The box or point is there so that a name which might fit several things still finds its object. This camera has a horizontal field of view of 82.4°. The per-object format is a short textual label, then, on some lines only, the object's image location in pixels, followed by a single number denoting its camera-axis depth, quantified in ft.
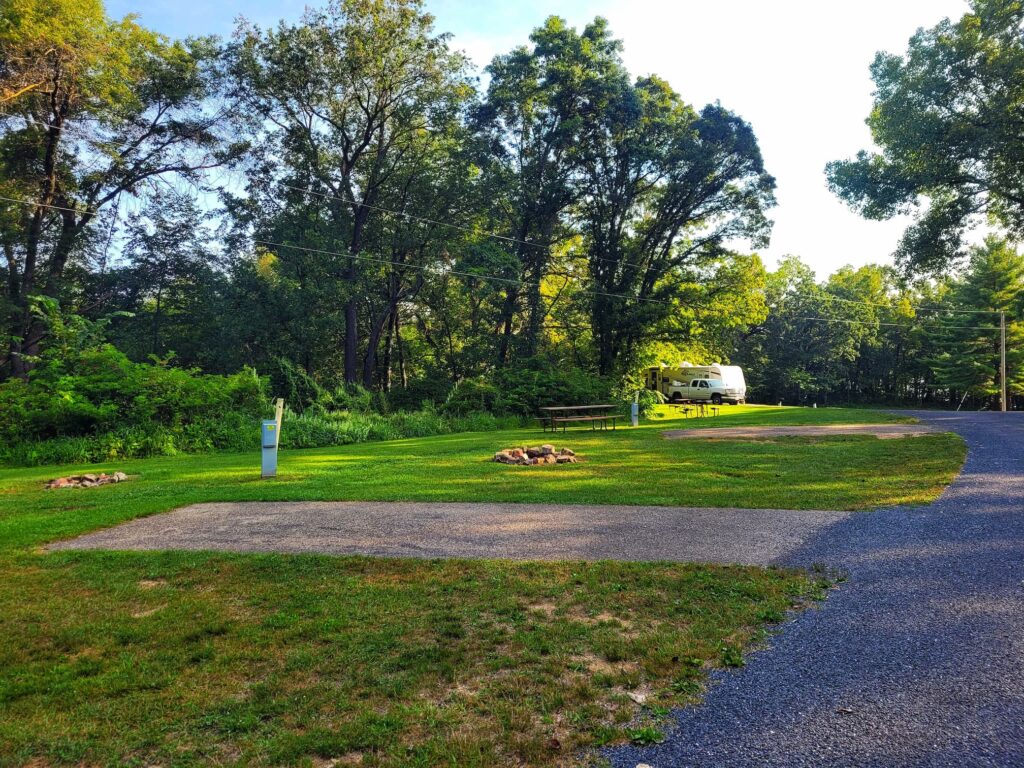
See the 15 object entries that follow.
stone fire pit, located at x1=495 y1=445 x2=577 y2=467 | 35.42
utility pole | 108.99
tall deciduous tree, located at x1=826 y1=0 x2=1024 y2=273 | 60.29
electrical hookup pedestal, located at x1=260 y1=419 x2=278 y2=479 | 30.43
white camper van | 111.04
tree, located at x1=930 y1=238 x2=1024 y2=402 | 139.64
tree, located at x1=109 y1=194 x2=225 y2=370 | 86.58
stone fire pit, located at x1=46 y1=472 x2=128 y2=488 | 28.78
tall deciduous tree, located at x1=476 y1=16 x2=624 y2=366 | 89.45
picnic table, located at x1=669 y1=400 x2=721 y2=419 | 87.10
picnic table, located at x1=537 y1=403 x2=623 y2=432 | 55.62
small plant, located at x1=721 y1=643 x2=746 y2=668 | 9.52
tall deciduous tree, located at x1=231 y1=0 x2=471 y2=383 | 75.51
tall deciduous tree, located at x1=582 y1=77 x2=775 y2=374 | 90.89
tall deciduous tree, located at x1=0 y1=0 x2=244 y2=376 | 61.77
